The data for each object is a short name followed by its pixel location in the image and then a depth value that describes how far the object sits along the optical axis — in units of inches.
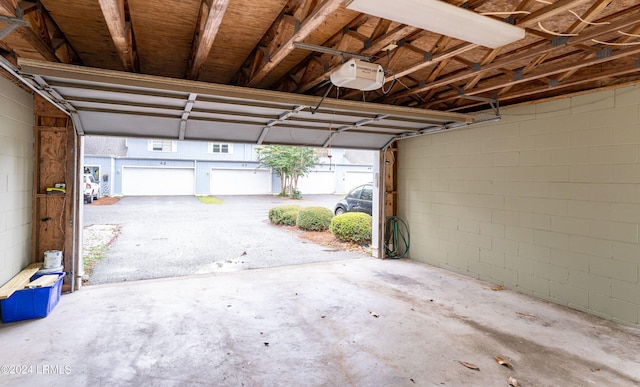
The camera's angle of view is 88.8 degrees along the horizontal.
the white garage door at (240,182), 778.7
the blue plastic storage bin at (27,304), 134.6
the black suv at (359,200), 367.9
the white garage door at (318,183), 857.5
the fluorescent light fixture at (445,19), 75.2
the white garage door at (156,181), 713.0
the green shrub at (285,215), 421.7
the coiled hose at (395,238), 263.9
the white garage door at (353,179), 909.8
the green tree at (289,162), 701.3
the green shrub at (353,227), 317.7
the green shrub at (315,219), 390.6
